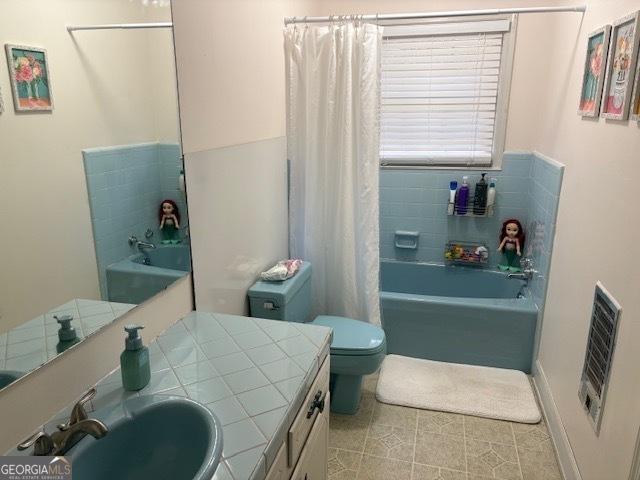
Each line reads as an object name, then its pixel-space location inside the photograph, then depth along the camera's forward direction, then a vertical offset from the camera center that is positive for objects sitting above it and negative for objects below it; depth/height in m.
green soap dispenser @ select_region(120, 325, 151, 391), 1.20 -0.62
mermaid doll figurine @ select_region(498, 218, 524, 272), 3.22 -0.82
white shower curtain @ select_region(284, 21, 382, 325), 2.48 -0.22
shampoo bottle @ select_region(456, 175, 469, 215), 3.24 -0.53
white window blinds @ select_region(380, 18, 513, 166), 3.08 +0.21
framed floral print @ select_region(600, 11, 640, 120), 1.57 +0.20
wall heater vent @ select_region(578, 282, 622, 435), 1.59 -0.82
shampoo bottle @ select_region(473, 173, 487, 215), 3.22 -0.52
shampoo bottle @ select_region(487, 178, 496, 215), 3.18 -0.49
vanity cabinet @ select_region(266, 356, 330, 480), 1.19 -0.90
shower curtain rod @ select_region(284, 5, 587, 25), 2.29 +0.55
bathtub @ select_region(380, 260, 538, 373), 2.75 -1.24
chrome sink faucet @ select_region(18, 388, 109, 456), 0.92 -0.64
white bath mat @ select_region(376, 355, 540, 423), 2.47 -1.50
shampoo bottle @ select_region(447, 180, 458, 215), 3.25 -0.49
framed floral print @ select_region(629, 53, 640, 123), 1.51 +0.08
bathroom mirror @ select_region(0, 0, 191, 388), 1.02 -0.14
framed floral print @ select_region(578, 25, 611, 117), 1.86 +0.21
